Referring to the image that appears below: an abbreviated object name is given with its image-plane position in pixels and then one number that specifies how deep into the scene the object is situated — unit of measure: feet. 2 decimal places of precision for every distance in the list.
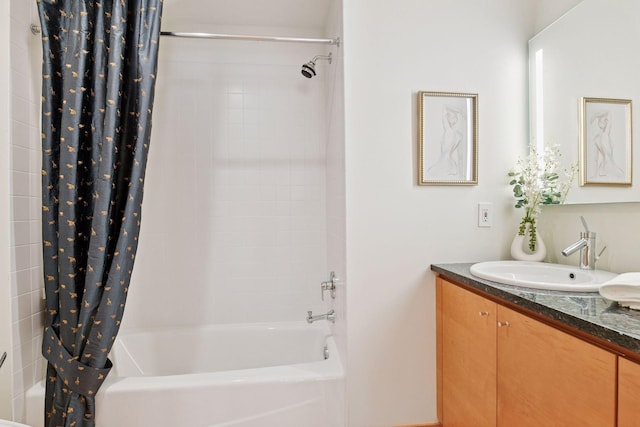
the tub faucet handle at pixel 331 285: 6.17
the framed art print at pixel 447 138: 5.44
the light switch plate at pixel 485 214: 5.57
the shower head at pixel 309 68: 6.27
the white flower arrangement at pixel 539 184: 5.21
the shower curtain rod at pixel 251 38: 5.52
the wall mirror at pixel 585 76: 4.19
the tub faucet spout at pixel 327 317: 6.28
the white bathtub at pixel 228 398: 4.75
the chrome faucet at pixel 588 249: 4.48
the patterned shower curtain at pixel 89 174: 4.68
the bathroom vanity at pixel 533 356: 2.49
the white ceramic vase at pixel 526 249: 5.35
